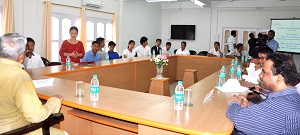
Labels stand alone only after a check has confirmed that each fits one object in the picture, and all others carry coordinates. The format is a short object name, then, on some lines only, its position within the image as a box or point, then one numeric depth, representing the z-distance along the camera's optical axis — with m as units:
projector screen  8.44
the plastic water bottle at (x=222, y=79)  3.11
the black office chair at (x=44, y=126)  1.64
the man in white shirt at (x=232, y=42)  9.55
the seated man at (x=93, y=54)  4.94
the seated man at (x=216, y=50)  7.89
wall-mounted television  11.04
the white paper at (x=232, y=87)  2.83
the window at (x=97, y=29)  8.22
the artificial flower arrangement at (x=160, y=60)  4.72
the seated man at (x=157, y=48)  8.05
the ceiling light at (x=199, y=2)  8.87
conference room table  1.76
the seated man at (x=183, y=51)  7.96
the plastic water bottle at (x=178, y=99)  2.01
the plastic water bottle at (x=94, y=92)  2.28
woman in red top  4.86
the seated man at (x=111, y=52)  6.18
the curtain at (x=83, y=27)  7.58
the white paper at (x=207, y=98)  2.32
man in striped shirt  1.58
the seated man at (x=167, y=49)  8.07
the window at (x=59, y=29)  7.05
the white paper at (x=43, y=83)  2.69
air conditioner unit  7.56
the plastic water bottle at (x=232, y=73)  3.78
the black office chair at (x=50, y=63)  4.85
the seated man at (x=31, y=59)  4.19
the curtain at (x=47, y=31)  6.48
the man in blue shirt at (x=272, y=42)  7.23
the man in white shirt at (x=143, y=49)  7.34
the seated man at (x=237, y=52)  7.22
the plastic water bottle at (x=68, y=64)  4.13
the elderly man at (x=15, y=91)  1.71
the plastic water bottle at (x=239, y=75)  3.68
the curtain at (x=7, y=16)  5.61
